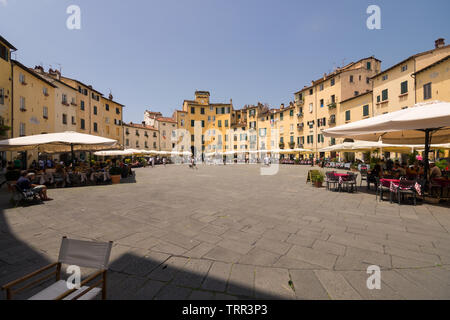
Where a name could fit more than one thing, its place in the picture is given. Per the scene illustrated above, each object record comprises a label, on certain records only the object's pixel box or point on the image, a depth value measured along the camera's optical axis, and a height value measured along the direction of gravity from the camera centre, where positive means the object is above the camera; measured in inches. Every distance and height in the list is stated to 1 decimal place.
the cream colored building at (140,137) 1553.9 +188.5
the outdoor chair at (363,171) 453.3 -35.1
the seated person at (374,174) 338.2 -32.0
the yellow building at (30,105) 624.5 +199.9
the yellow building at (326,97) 1146.0 +391.7
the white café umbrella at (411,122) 195.9 +38.0
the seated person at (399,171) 293.9 -24.5
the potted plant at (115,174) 445.7 -37.6
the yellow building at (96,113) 1049.5 +296.0
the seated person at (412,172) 314.3 -27.2
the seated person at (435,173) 265.9 -24.2
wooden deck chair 69.3 -42.3
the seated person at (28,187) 240.1 -35.3
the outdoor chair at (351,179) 317.4 -38.0
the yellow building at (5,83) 568.4 +235.1
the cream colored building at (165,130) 1855.3 +271.8
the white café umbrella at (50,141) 339.3 +33.8
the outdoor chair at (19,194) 235.6 -43.4
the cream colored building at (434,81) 610.2 +254.5
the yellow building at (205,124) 1825.8 +329.6
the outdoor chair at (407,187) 233.3 -38.2
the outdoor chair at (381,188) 258.1 -42.8
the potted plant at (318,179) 371.2 -44.0
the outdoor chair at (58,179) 378.4 -40.1
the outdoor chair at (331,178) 332.1 -37.5
